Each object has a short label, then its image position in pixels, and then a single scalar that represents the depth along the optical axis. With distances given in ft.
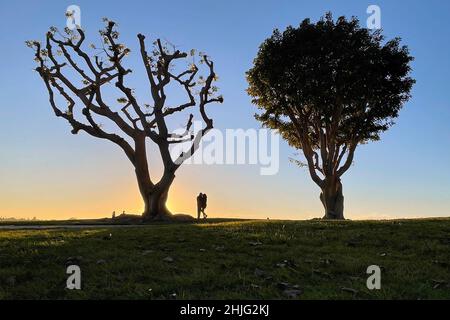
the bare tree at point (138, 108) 131.03
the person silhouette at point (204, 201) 140.77
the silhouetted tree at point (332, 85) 135.13
